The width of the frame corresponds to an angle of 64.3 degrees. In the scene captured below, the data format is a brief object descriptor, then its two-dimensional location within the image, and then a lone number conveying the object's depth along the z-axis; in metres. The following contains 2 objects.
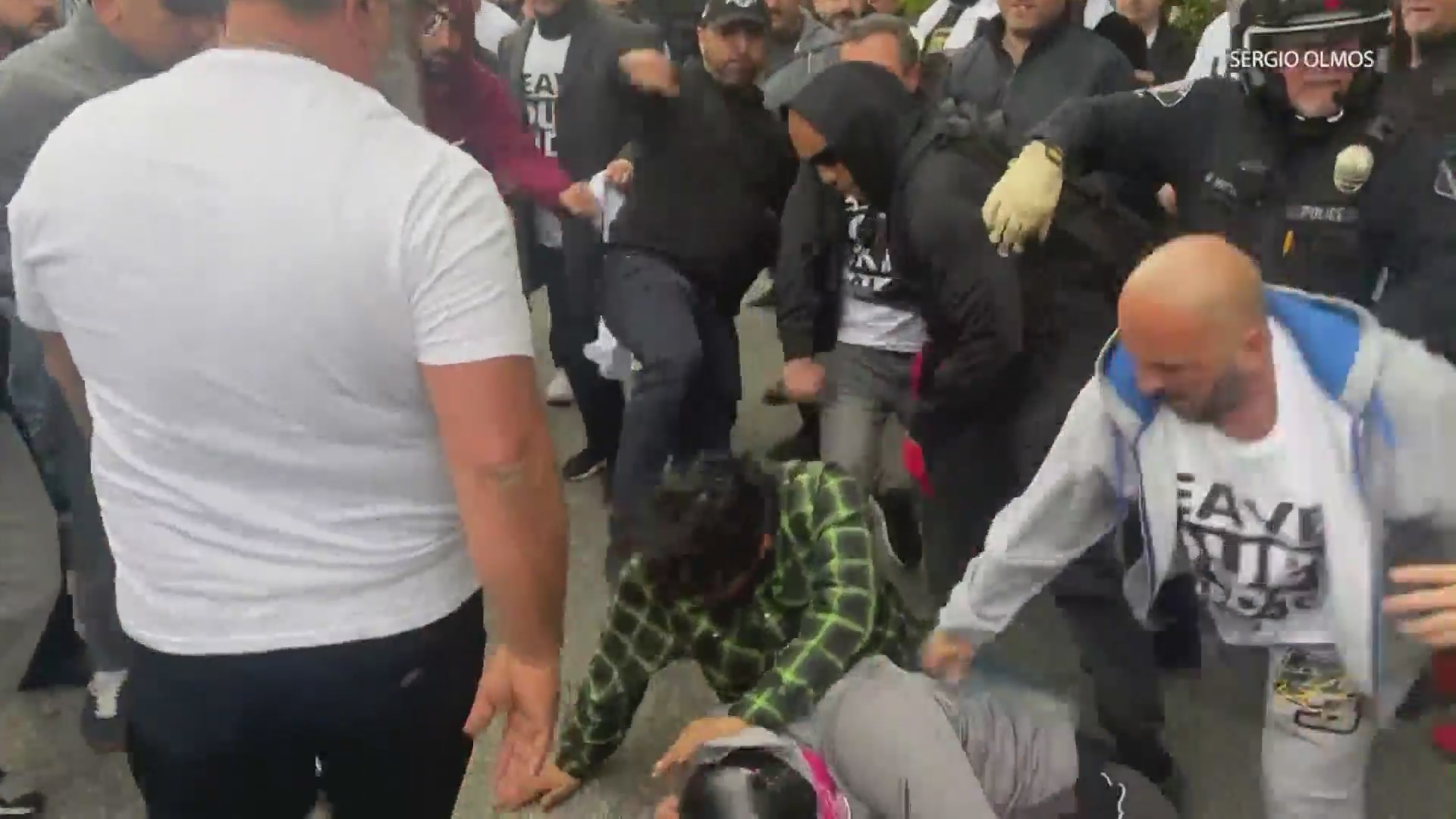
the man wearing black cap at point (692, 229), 1.90
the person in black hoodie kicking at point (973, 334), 1.41
